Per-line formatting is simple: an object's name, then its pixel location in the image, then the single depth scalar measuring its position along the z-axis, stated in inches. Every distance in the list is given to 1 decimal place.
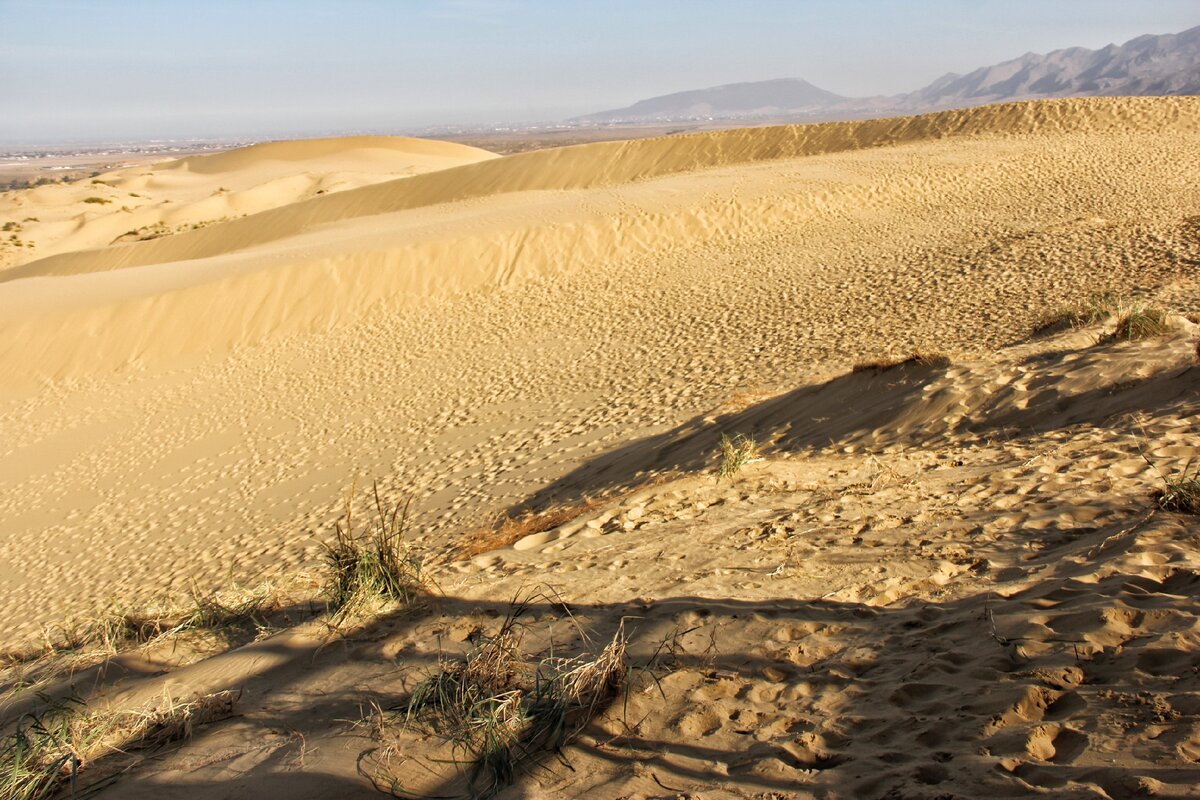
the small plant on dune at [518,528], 232.2
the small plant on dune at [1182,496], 154.8
